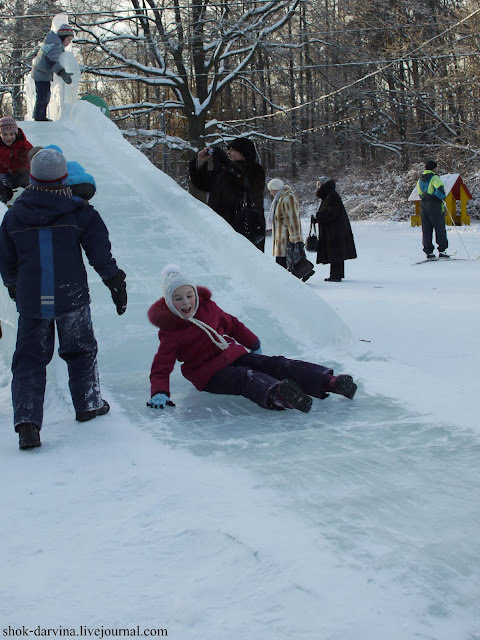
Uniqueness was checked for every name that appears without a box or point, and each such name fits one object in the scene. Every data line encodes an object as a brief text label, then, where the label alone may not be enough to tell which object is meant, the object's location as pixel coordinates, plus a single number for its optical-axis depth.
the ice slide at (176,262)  4.99
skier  11.04
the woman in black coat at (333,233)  9.28
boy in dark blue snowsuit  3.40
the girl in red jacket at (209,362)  3.68
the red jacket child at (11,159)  6.90
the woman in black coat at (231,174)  6.65
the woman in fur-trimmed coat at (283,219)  8.34
